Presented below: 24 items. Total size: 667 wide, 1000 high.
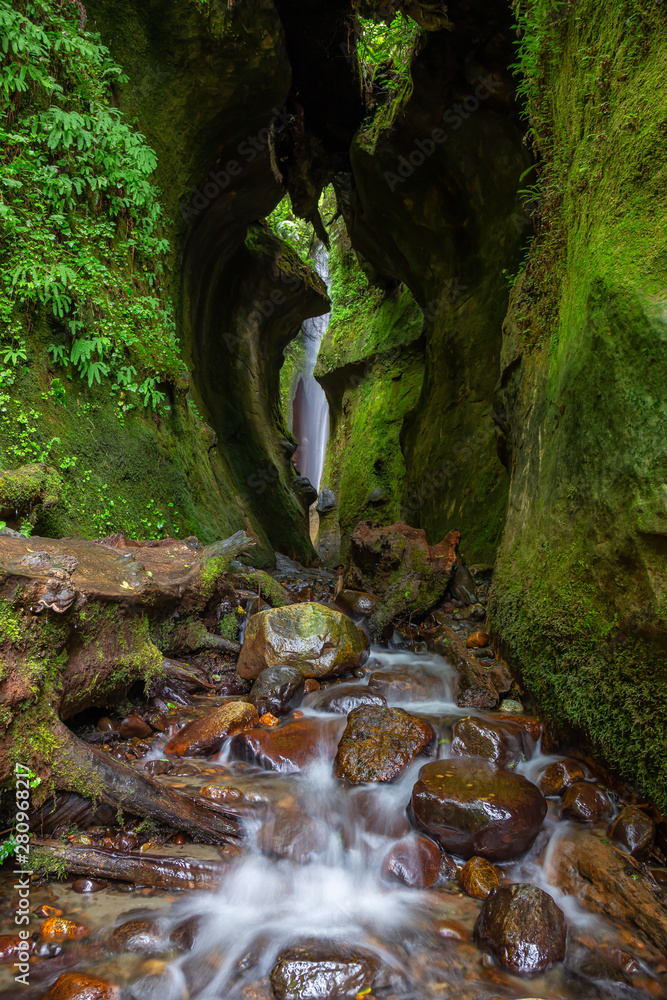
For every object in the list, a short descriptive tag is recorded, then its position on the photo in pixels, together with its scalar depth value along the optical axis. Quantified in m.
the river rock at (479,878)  2.40
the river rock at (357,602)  6.44
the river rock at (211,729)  3.32
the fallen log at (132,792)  2.45
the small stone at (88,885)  2.19
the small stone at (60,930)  1.96
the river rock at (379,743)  3.18
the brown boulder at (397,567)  6.19
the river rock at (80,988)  1.73
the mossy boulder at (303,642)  4.53
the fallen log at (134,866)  2.24
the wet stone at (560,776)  2.90
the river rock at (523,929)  1.99
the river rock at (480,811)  2.57
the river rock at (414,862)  2.55
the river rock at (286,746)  3.31
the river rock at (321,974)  1.87
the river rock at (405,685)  4.31
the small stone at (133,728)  3.27
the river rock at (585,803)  2.65
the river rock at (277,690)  3.92
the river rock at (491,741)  3.24
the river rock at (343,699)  3.99
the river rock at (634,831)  2.34
